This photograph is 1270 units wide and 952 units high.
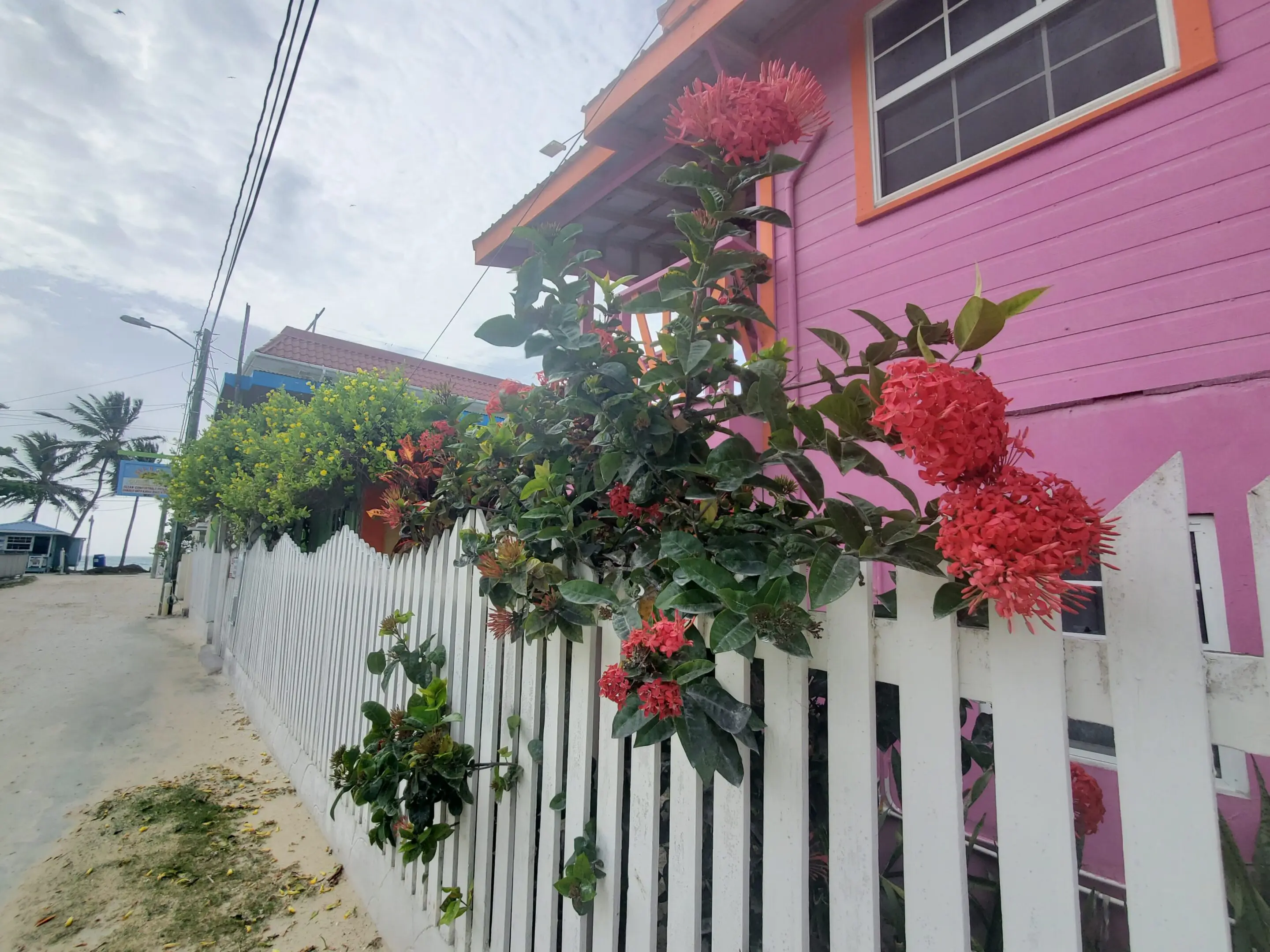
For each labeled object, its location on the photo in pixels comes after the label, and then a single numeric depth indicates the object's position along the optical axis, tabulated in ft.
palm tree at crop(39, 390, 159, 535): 107.24
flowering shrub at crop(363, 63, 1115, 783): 2.38
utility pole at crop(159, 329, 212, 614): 44.68
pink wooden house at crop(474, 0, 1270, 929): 6.80
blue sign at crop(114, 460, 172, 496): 53.06
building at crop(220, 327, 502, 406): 39.78
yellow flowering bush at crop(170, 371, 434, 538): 13.65
